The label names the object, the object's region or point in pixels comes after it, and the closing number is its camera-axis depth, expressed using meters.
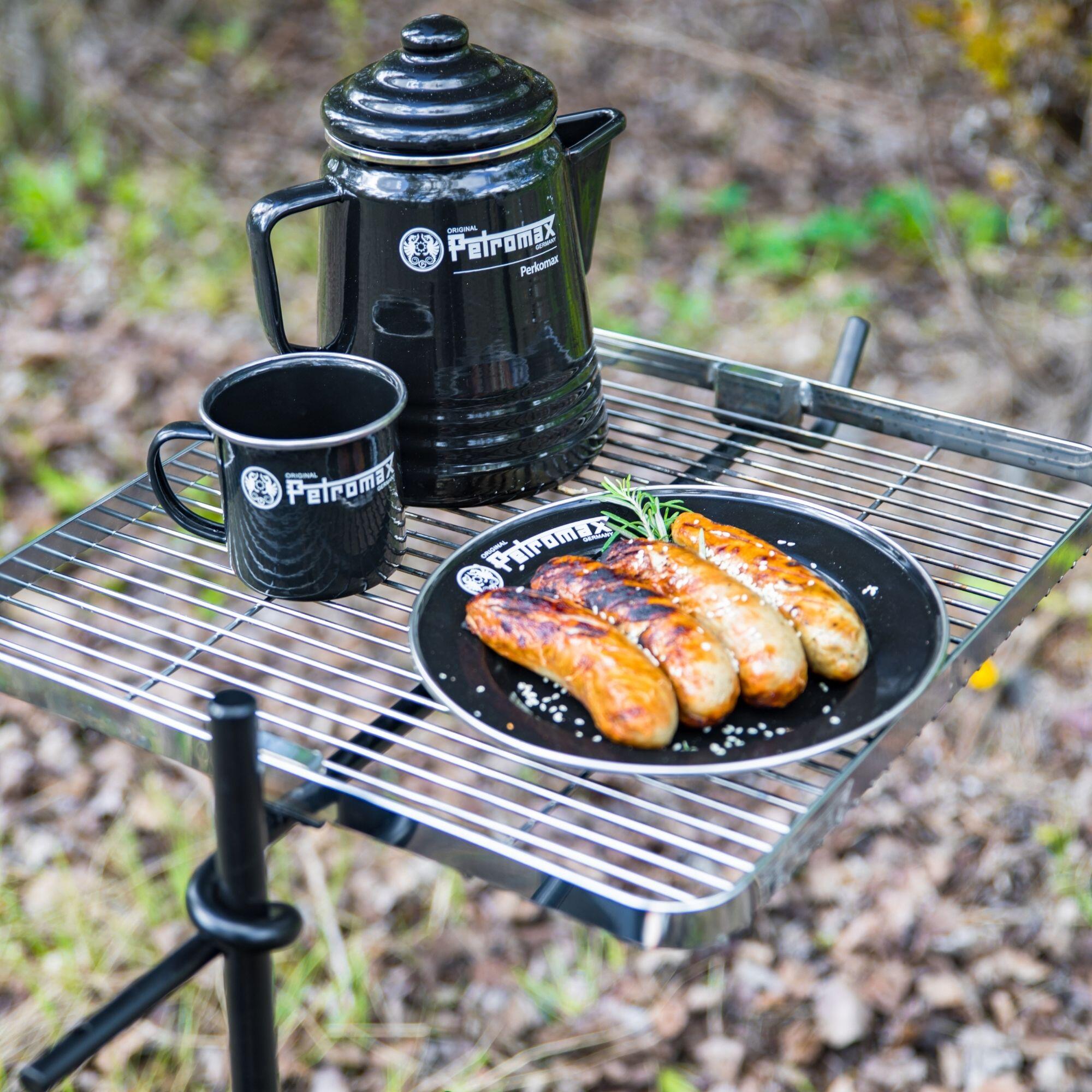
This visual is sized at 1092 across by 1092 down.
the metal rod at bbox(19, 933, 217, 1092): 0.87
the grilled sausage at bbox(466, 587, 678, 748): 1.00
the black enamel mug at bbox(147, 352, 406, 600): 1.13
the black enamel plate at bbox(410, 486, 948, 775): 1.01
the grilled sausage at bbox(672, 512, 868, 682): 1.08
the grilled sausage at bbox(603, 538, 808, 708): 1.05
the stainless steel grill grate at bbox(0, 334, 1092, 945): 0.90
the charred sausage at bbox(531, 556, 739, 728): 1.03
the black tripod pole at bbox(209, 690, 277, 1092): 0.90
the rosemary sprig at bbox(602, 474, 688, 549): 1.27
